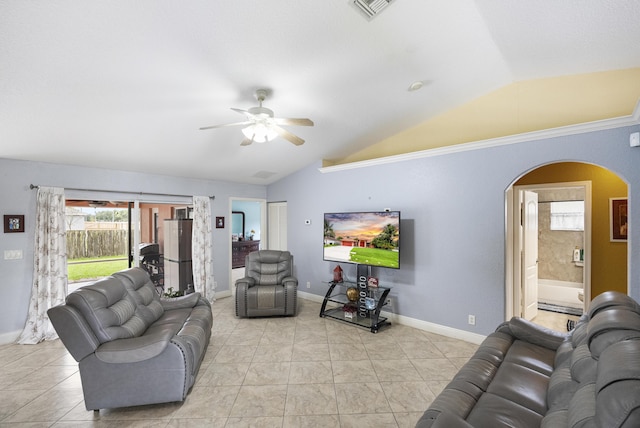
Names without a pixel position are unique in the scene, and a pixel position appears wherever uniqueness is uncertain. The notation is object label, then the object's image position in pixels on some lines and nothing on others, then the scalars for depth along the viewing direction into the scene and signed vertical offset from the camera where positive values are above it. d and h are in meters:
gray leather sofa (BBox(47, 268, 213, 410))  2.24 -1.11
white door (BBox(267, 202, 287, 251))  6.42 -0.27
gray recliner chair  4.46 -1.26
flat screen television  4.03 -0.37
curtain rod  3.77 +0.36
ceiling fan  2.59 +0.83
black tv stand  4.04 -1.43
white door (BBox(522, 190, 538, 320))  4.07 -0.60
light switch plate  3.61 -0.49
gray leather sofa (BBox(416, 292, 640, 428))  1.00 -0.96
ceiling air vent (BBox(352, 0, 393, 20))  2.00 +1.46
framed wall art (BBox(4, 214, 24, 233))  3.60 -0.10
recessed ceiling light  3.18 +1.42
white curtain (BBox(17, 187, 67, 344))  3.71 -0.66
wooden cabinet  8.03 -1.02
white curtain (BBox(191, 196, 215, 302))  5.26 -0.62
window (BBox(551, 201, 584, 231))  5.61 -0.05
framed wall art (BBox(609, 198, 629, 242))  3.84 -0.09
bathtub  5.26 -1.50
